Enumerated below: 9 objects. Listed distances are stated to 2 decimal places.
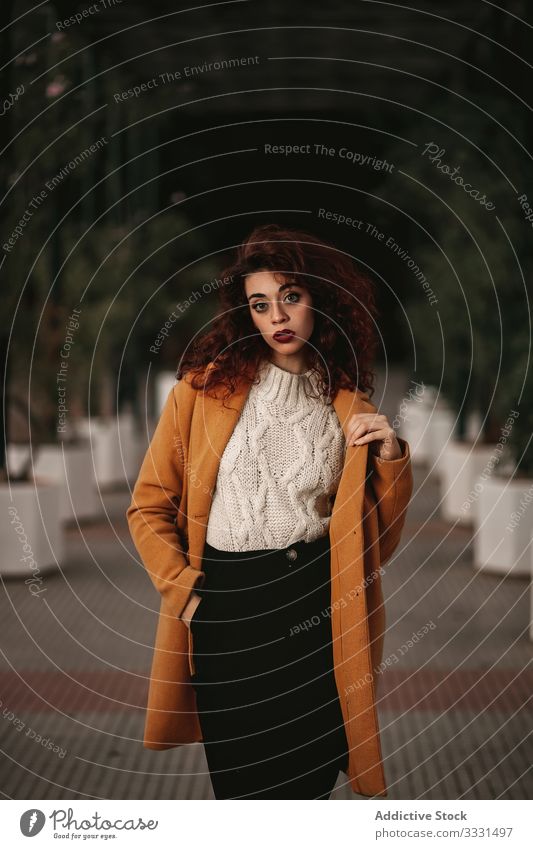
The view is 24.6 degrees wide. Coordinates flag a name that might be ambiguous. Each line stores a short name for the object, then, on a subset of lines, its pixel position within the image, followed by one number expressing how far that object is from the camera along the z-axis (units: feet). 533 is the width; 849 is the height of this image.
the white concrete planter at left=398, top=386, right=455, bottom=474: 46.85
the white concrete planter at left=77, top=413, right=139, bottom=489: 42.52
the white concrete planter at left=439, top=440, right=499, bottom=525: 32.86
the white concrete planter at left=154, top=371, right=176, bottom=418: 63.52
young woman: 8.71
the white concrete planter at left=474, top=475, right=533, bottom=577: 26.16
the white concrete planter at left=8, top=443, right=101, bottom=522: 35.29
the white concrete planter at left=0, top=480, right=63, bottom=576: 26.32
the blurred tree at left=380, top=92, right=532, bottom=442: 27.99
